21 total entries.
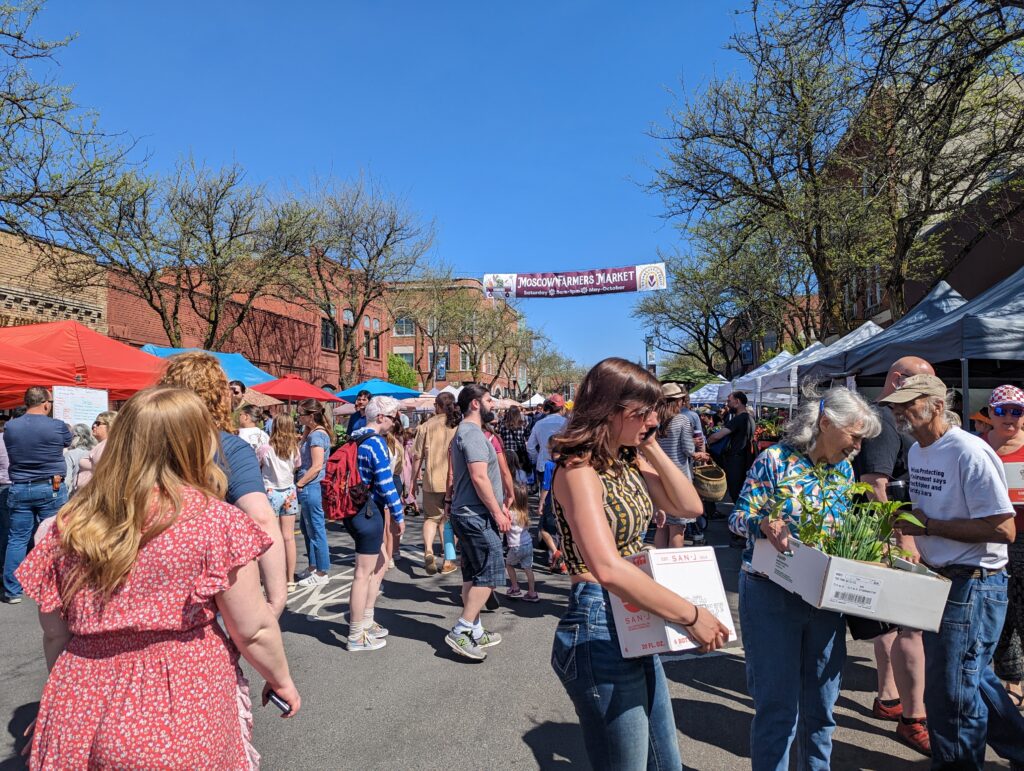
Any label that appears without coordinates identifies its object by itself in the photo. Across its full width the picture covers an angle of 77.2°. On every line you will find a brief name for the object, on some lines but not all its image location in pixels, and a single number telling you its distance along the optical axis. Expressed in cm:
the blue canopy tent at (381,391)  1781
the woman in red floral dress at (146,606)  162
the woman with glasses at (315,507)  702
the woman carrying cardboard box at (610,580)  191
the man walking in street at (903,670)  333
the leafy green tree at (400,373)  4156
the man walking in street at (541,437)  827
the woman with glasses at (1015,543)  326
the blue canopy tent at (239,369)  1157
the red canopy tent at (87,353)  746
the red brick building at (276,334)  2023
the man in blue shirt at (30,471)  629
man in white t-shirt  277
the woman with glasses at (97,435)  621
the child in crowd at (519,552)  612
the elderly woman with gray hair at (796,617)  258
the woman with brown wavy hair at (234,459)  249
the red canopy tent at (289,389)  1416
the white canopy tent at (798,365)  1134
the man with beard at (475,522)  474
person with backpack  489
